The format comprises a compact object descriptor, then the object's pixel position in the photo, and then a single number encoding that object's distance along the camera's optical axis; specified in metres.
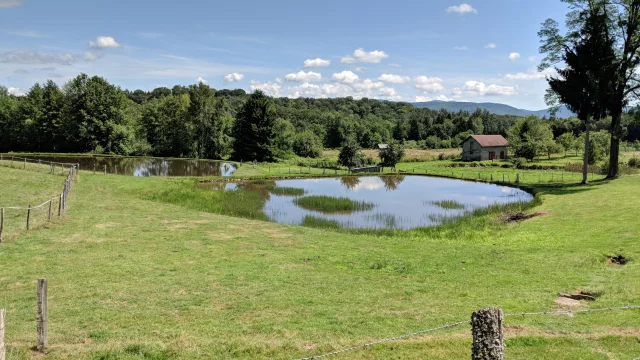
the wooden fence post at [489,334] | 6.01
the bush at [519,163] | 67.69
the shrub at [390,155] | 68.38
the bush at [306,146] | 93.31
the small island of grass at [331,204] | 33.66
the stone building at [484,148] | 83.50
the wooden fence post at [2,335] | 6.49
